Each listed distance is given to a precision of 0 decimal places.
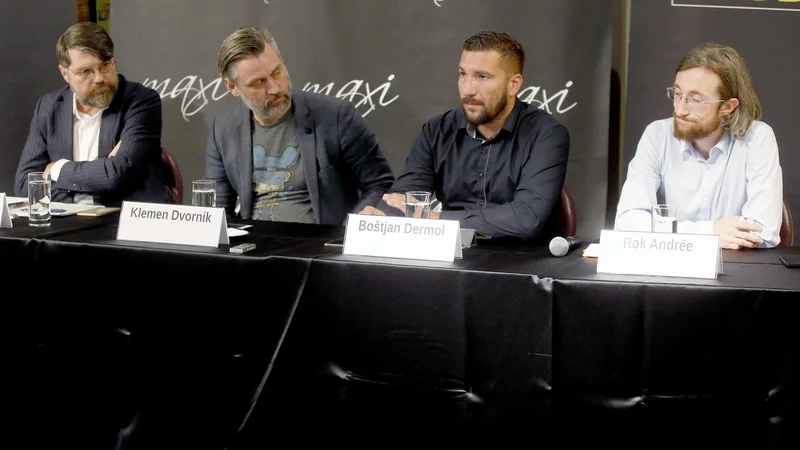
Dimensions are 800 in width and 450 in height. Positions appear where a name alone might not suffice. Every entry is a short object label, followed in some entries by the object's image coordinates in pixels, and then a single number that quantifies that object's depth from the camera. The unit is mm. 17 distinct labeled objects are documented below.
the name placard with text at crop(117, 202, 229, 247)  2213
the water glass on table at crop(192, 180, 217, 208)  2383
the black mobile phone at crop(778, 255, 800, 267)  2029
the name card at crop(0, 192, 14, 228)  2502
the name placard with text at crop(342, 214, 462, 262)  2037
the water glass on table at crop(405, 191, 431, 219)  2262
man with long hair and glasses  2686
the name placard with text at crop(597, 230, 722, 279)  1874
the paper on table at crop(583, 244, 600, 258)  2135
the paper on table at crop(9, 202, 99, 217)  2746
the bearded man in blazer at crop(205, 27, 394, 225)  3213
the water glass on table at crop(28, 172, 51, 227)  2525
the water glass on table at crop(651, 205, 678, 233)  2080
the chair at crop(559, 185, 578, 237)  2930
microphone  2135
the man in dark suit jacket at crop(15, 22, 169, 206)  3328
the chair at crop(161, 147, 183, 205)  3430
